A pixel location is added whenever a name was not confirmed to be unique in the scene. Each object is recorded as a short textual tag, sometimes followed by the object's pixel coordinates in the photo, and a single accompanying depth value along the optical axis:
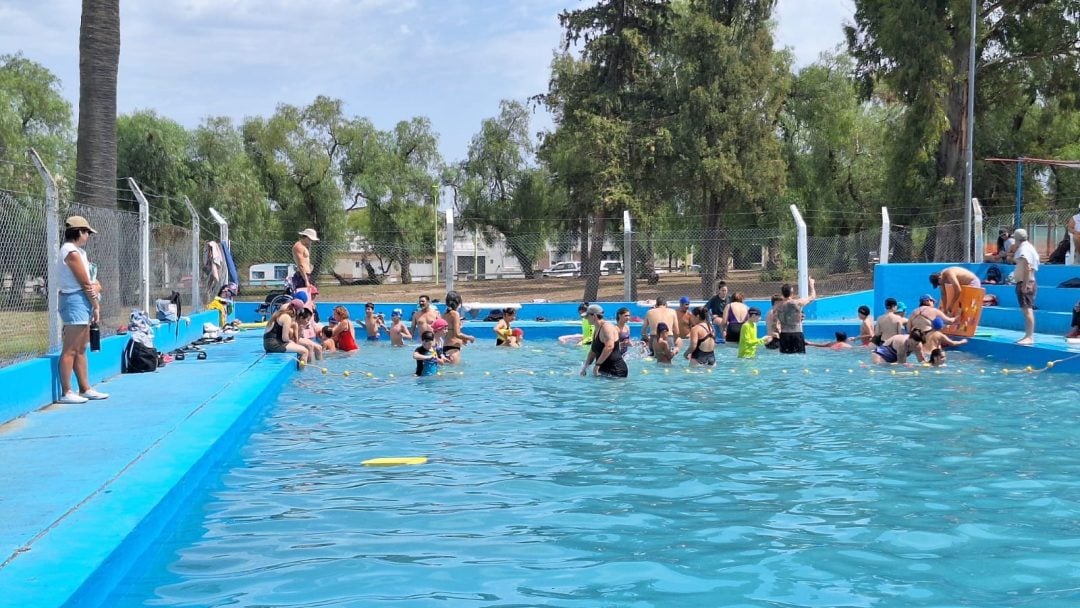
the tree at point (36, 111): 31.19
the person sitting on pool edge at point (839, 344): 16.73
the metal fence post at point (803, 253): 20.39
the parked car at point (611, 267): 26.65
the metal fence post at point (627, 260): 21.38
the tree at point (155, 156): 35.22
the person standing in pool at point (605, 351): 12.28
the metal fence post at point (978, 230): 21.22
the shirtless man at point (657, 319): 14.77
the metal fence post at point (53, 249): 8.44
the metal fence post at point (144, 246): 12.42
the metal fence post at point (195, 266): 17.02
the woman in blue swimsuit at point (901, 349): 13.84
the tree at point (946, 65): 27.11
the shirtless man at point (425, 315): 16.19
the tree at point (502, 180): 43.50
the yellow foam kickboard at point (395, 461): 7.22
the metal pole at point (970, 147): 21.27
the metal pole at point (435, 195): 45.16
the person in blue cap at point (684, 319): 16.45
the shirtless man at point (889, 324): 14.62
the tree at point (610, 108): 29.86
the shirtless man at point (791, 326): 15.39
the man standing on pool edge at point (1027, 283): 14.38
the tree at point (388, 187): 43.09
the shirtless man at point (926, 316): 13.92
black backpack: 10.91
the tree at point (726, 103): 29.89
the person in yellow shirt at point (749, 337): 14.79
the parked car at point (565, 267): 38.15
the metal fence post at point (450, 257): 20.98
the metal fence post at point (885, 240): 21.19
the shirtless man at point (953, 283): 15.91
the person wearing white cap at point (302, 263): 15.24
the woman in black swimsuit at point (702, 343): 13.76
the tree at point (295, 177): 40.12
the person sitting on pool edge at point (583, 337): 16.87
